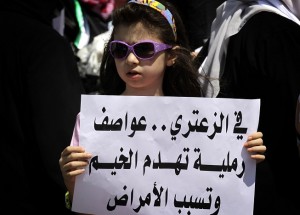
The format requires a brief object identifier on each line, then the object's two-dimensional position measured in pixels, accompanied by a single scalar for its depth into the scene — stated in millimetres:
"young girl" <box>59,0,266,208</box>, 5781
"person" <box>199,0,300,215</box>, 6551
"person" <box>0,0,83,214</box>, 7184
